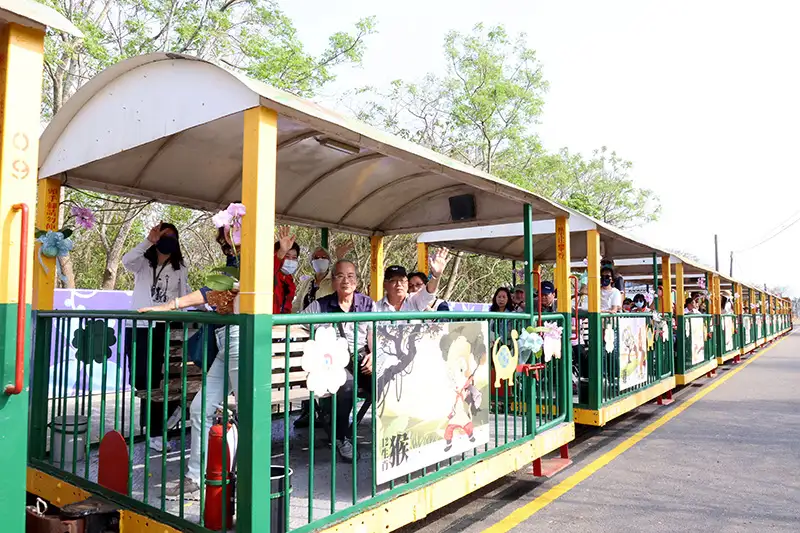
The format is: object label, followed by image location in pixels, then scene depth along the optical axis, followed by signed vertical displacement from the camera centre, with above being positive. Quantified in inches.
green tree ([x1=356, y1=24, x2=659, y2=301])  815.1 +271.2
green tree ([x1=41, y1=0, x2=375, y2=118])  506.6 +251.4
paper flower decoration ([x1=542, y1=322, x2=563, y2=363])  202.4 -10.9
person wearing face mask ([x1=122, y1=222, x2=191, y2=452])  180.7 +12.1
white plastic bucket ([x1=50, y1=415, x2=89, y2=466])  143.3 -30.7
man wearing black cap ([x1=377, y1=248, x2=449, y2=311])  202.5 +6.6
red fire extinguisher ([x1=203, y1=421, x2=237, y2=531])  103.6 -30.9
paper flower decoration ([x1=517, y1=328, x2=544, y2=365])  188.2 -10.7
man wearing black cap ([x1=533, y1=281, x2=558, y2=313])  290.4 +7.6
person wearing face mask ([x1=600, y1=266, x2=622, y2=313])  308.1 +7.4
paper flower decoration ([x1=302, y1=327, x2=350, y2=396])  108.0 -9.6
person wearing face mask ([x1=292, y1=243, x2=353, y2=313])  249.0 +15.8
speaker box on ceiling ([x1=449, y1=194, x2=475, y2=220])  223.5 +39.4
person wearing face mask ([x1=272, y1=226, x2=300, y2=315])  172.9 +8.0
